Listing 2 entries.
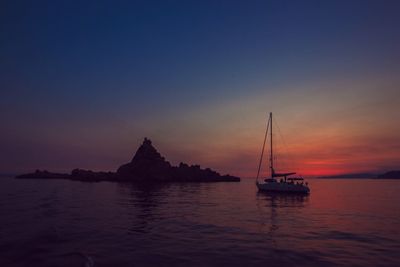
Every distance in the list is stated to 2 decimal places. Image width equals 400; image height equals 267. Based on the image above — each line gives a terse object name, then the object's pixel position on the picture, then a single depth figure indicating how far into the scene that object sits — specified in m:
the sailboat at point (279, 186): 79.50
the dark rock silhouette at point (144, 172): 166.50
